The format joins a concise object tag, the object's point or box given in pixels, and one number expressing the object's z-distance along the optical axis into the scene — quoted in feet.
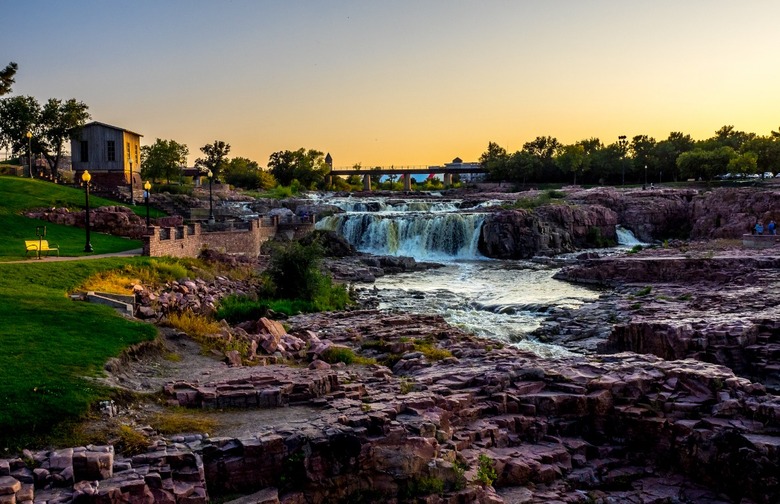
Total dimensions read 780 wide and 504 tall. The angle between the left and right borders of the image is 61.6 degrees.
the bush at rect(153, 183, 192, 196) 181.19
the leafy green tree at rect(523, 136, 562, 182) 288.71
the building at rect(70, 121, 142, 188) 158.10
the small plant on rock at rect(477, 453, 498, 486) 31.27
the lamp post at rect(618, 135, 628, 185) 271.45
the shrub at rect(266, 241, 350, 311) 80.18
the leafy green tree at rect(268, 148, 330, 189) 308.60
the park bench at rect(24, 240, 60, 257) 74.64
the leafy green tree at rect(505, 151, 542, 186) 284.00
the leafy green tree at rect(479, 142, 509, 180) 294.46
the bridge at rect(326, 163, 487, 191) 318.51
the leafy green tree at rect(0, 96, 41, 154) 165.99
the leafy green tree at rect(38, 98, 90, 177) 162.40
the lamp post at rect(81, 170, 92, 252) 79.88
